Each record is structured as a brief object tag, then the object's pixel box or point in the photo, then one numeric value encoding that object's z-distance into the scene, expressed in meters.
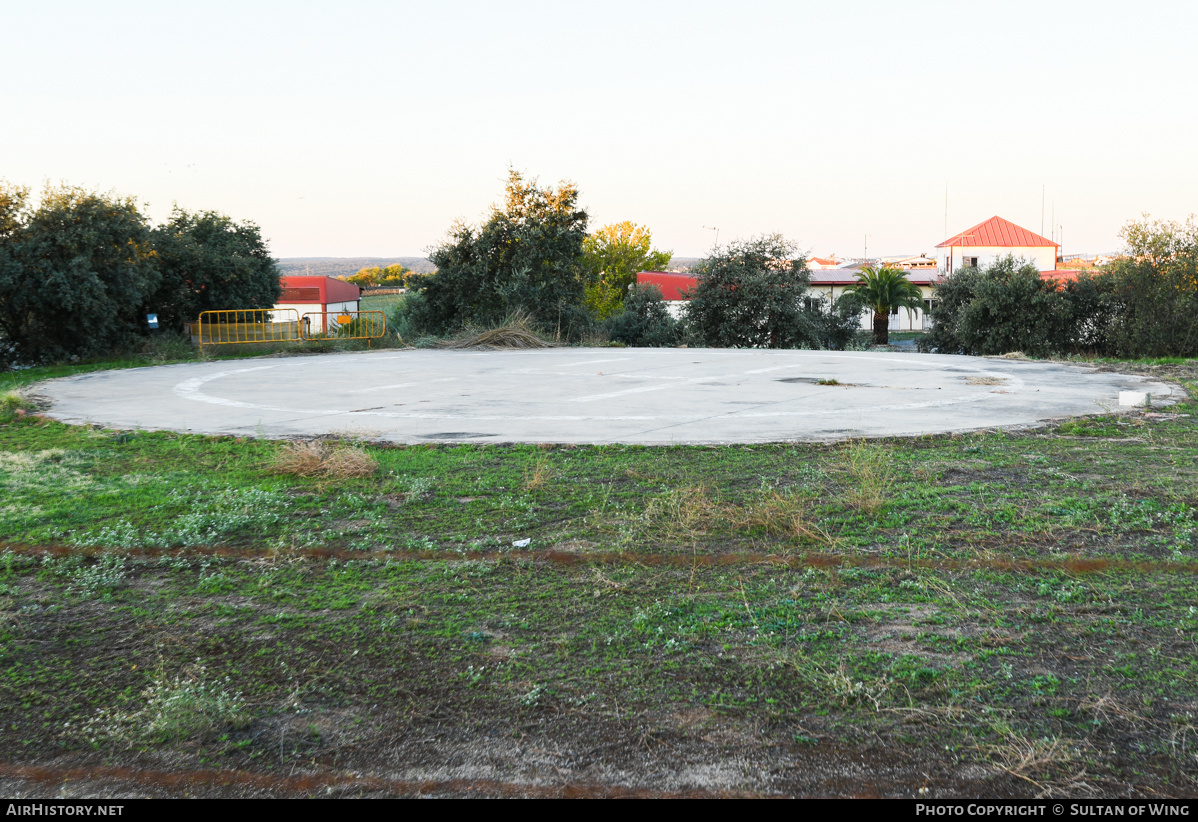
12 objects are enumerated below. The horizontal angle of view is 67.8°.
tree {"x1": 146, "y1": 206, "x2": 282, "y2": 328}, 24.38
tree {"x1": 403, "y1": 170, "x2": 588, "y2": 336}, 30.08
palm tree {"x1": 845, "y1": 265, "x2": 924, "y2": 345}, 47.69
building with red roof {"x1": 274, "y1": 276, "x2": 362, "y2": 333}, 96.81
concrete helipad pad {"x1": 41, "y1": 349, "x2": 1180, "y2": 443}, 9.59
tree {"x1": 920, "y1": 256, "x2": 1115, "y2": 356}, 31.14
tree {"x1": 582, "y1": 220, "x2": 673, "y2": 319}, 91.44
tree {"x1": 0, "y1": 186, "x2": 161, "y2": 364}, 18.66
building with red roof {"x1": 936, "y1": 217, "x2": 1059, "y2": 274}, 76.69
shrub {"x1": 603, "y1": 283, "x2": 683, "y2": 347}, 38.38
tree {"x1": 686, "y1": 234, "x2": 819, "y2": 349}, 37.28
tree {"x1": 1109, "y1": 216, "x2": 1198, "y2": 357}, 26.36
